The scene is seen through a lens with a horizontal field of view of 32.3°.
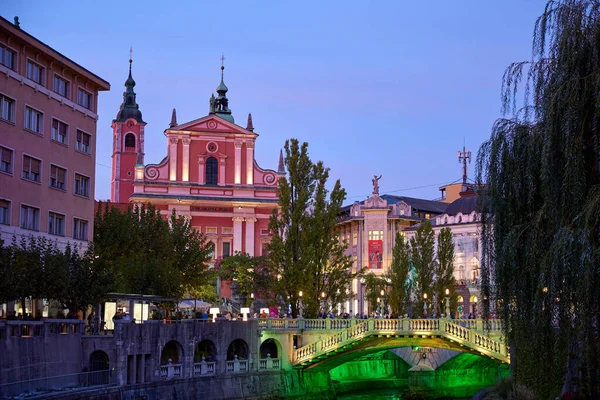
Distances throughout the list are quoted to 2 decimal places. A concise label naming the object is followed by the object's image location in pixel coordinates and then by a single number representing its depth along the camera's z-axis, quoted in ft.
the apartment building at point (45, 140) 154.51
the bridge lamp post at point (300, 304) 201.63
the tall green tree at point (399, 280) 244.42
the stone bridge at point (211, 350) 125.08
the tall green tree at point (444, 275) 245.45
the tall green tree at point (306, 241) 202.90
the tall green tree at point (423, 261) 245.45
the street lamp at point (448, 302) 187.28
